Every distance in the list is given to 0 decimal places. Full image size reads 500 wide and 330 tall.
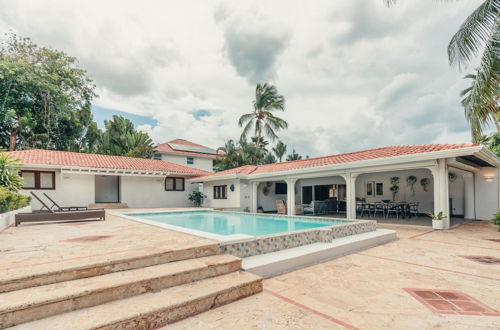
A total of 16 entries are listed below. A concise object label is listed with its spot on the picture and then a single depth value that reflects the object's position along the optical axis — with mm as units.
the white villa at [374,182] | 9883
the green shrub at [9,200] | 8023
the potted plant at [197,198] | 21047
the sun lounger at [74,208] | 13477
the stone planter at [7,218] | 7660
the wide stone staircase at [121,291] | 2766
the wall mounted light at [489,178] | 12476
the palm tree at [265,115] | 25734
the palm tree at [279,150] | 41844
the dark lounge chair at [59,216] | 8391
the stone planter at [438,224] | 9711
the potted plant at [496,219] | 9414
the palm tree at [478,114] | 7387
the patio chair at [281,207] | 16750
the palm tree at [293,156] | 40903
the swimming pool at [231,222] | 9320
